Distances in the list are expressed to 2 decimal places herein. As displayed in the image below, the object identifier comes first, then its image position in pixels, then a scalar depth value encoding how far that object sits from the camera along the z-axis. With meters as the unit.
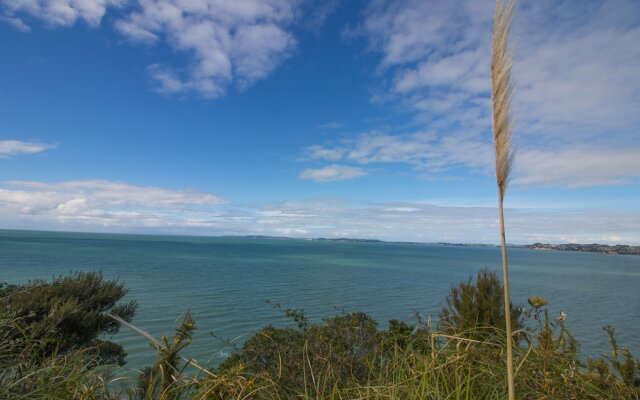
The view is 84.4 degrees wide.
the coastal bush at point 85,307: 8.06
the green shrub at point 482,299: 10.52
